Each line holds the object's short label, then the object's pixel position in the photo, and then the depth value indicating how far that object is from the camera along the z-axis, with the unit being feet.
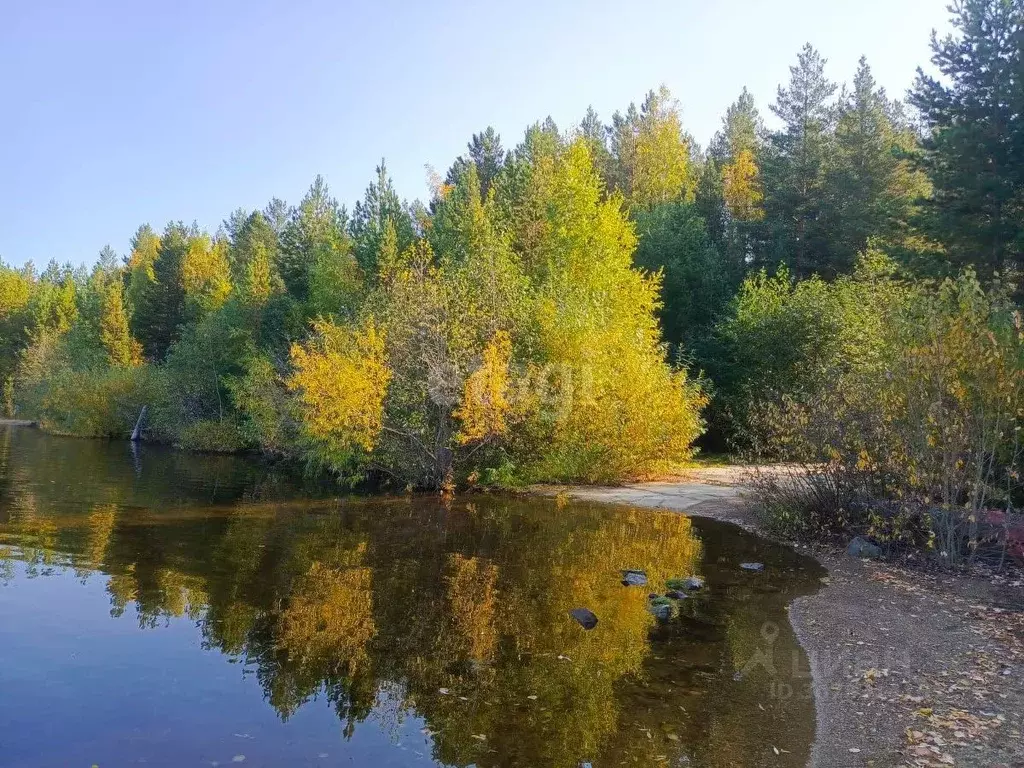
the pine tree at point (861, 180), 128.06
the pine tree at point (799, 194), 135.03
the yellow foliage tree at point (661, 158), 172.04
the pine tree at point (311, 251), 140.26
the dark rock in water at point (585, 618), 35.88
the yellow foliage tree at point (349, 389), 79.46
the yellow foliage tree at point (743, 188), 156.56
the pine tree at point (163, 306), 208.74
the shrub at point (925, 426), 43.62
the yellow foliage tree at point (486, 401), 78.02
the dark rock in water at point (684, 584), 43.11
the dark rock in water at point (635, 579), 44.47
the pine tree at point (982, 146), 63.41
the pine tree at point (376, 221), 134.72
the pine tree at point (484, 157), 188.75
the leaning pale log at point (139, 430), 163.22
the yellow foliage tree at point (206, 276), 189.16
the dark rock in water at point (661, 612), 37.58
